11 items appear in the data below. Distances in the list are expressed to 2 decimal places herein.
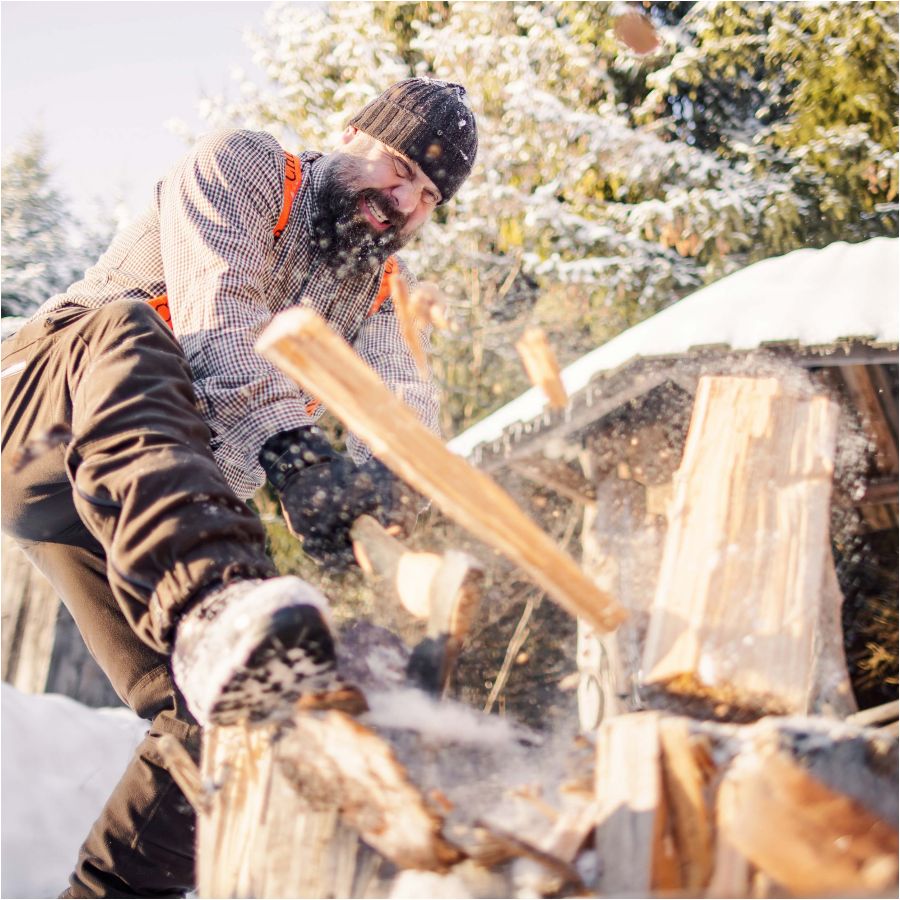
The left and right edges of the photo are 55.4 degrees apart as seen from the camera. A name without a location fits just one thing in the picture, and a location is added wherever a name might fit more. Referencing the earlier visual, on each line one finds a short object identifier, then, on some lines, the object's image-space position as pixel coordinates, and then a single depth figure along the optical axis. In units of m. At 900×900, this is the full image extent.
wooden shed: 4.23
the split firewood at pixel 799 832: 1.13
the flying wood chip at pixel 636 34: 11.06
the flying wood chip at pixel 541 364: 1.82
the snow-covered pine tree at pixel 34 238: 11.80
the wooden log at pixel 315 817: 1.22
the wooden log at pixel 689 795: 1.18
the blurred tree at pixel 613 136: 10.03
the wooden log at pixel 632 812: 1.16
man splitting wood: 1.36
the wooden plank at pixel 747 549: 1.40
